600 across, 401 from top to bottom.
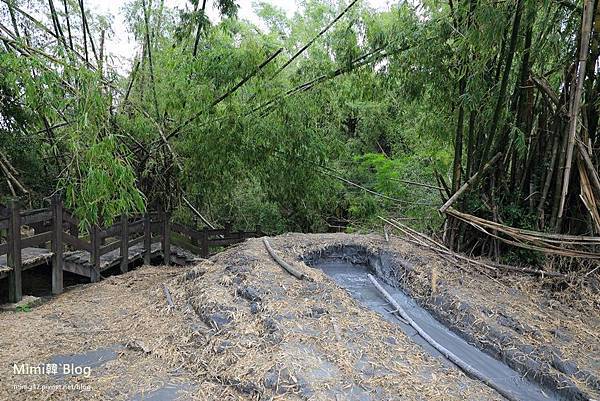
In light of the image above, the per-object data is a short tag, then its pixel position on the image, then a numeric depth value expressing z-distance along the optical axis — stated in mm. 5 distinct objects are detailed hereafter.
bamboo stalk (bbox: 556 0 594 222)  3195
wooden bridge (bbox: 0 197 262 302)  4105
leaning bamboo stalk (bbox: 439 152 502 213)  4531
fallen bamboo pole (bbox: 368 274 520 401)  2619
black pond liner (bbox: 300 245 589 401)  2773
